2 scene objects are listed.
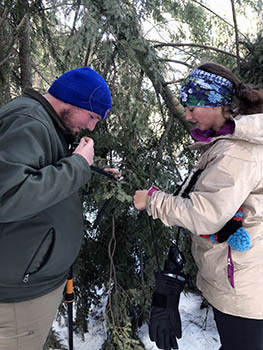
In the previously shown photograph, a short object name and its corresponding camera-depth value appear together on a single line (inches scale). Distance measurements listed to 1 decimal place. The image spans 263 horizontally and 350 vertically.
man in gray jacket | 42.4
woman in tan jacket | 49.8
